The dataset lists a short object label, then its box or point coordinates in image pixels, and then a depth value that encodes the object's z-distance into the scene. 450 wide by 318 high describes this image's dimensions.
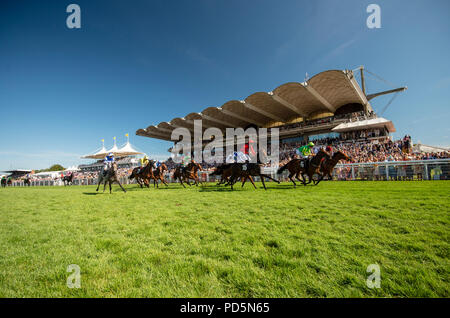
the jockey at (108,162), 10.71
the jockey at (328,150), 9.57
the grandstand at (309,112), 26.70
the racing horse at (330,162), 8.96
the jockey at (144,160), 15.20
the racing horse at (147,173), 13.74
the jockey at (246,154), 9.91
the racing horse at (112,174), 10.56
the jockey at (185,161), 14.73
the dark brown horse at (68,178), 26.91
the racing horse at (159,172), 14.28
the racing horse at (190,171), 13.83
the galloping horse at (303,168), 9.25
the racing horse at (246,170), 9.38
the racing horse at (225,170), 10.83
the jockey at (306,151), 10.64
